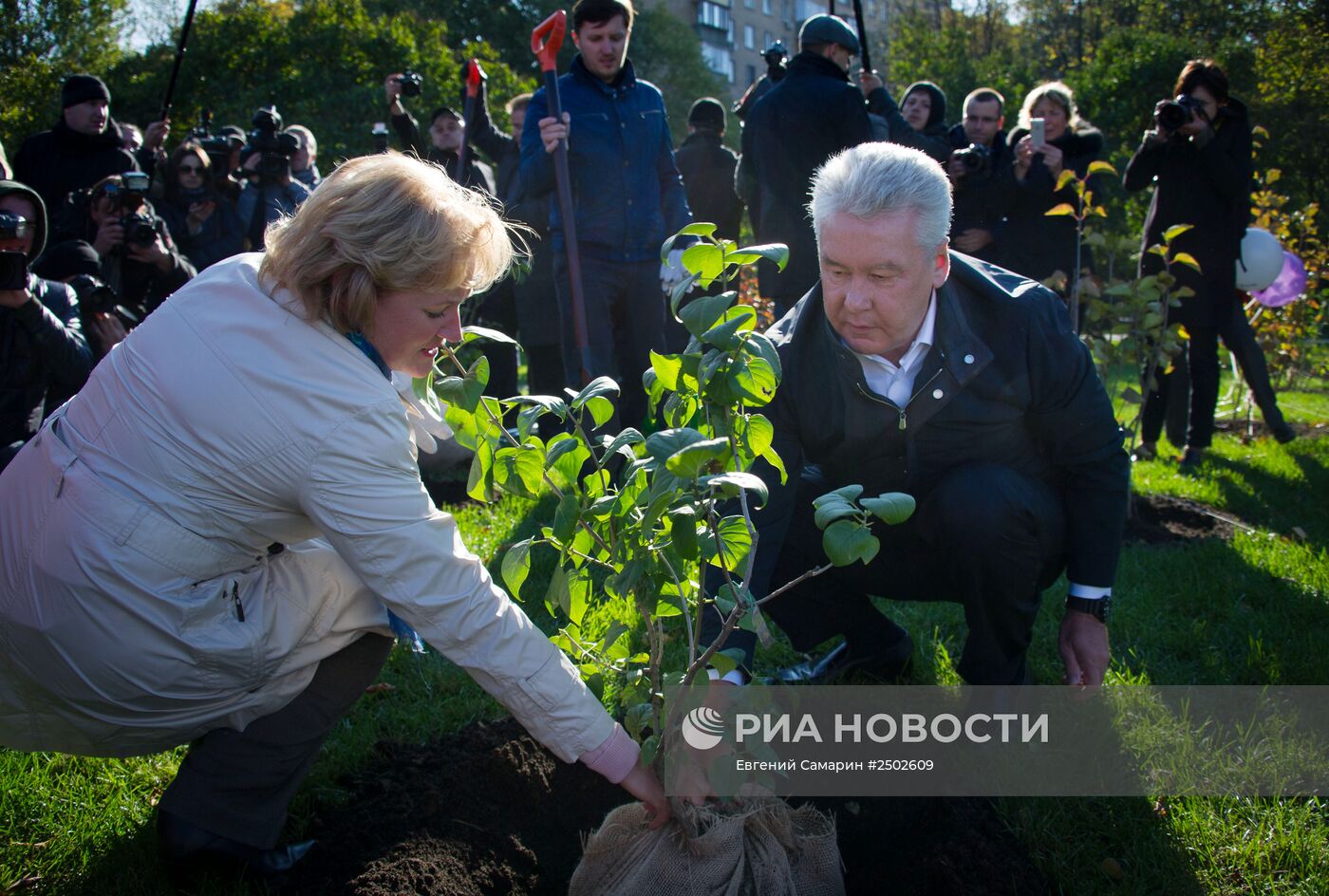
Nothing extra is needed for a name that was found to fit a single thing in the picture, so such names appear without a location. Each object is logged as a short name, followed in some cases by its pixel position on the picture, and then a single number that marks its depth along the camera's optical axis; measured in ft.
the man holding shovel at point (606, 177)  15.03
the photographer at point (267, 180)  18.80
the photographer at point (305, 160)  21.04
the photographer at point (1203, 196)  17.06
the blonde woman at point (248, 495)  5.68
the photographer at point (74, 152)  17.76
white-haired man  7.32
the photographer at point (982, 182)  16.99
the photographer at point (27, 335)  11.00
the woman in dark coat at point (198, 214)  19.10
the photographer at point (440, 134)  19.34
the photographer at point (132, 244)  15.25
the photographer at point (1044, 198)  17.22
